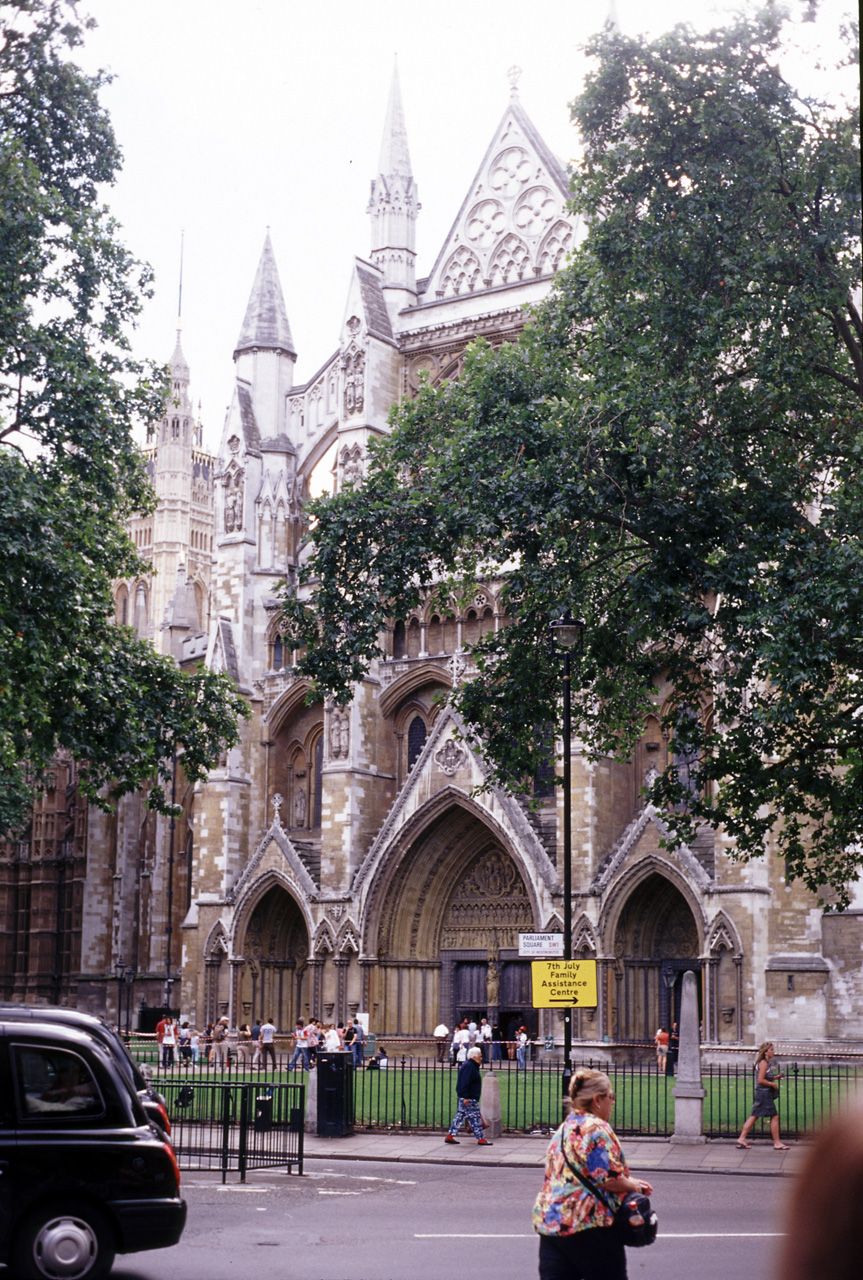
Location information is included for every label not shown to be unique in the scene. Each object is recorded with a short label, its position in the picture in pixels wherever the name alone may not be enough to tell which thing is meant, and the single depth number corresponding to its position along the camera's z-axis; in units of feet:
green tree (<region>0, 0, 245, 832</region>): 59.06
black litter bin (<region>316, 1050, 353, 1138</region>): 65.16
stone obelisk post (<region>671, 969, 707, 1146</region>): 62.28
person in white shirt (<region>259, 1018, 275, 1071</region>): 110.63
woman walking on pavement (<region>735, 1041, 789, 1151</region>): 60.23
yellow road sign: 60.80
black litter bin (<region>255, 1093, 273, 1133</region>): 52.06
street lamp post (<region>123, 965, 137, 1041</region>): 142.00
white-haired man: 63.16
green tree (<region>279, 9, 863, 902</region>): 56.29
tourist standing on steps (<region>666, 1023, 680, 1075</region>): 93.34
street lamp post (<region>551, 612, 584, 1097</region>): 57.82
